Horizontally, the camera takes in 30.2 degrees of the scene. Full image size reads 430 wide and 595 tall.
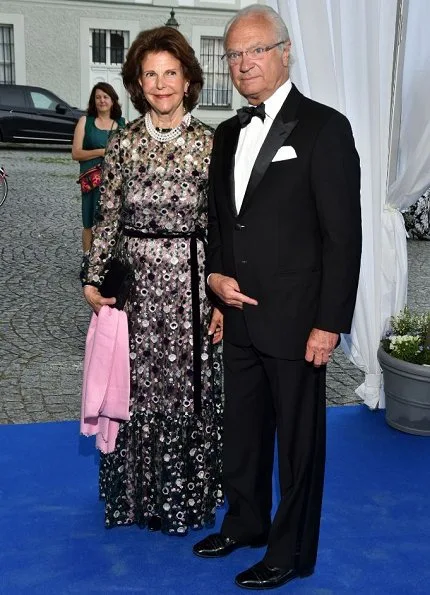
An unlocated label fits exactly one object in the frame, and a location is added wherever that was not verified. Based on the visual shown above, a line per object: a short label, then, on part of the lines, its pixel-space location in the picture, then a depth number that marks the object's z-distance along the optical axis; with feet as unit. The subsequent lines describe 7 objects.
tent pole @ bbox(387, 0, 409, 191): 13.55
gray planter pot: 13.53
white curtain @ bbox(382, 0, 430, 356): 13.97
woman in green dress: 22.54
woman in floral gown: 9.37
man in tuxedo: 8.25
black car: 61.36
